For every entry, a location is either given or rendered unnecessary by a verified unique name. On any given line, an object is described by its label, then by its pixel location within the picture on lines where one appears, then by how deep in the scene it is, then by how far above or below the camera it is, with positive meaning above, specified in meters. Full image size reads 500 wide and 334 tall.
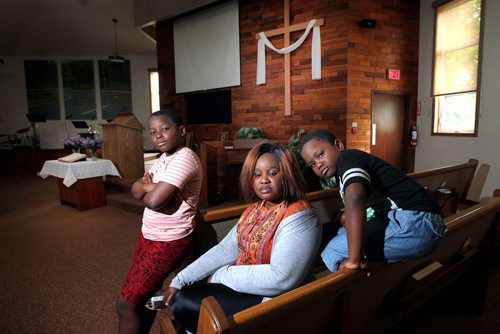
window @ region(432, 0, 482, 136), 4.88 +0.91
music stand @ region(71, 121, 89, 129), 10.30 +0.21
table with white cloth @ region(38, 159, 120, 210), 4.97 -0.71
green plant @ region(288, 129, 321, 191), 3.36 -0.48
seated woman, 1.13 -0.42
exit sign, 5.81 +0.92
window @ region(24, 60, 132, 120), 11.56 +1.48
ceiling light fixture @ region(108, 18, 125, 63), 10.09 +2.16
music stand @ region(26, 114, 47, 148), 10.29 +0.38
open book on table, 5.11 -0.40
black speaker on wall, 5.38 +1.67
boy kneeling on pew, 1.34 -0.33
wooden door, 5.90 +0.02
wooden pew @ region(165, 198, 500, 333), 0.86 -0.61
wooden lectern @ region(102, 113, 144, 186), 5.66 -0.26
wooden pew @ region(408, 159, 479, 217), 3.05 -0.55
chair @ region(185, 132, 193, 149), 7.67 -0.23
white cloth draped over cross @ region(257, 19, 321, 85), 5.65 +1.39
